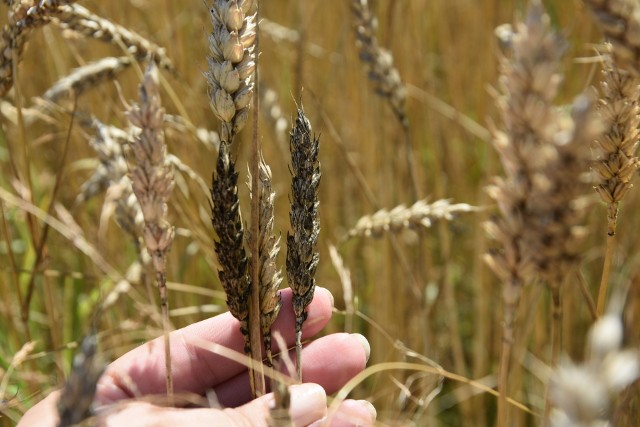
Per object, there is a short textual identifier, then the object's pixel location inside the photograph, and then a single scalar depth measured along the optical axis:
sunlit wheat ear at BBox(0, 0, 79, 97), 0.43
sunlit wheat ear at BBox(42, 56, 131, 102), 0.53
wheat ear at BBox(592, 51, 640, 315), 0.35
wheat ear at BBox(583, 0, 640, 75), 0.31
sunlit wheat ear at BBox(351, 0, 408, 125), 0.54
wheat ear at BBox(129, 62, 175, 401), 0.34
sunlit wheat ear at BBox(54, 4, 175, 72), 0.48
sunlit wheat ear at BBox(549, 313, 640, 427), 0.27
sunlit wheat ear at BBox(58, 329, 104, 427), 0.31
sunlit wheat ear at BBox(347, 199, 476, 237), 0.49
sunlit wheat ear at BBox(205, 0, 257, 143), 0.38
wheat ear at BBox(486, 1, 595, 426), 0.28
